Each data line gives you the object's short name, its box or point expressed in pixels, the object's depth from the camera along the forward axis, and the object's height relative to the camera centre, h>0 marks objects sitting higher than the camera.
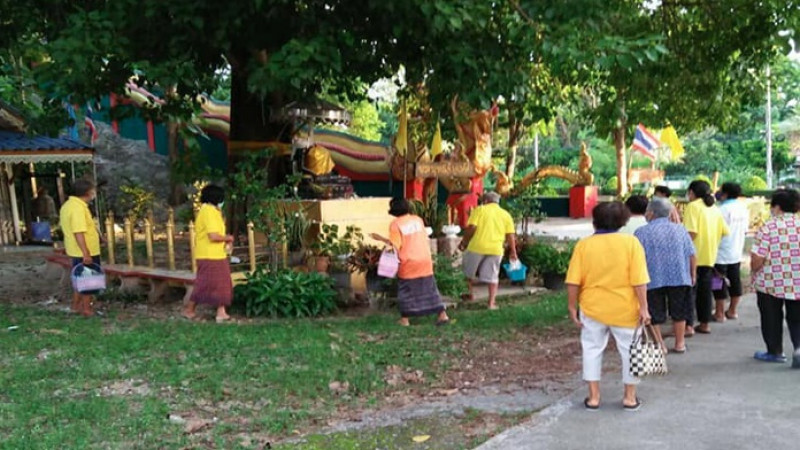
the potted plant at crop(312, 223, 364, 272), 8.94 -0.53
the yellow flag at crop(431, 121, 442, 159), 13.99 +1.12
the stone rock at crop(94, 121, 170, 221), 22.84 +1.50
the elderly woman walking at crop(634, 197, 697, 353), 5.92 -0.59
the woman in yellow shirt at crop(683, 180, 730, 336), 6.98 -0.41
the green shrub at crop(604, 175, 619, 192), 34.86 +0.50
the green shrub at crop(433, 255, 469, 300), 9.02 -1.02
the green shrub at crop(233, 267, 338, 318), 8.23 -1.03
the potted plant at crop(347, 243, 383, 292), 8.77 -0.74
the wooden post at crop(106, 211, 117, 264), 10.16 -0.31
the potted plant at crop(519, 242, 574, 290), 10.86 -1.01
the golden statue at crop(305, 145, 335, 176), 11.45 +0.71
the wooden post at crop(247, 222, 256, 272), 8.79 -0.47
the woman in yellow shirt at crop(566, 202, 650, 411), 4.59 -0.60
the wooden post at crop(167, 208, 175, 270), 9.25 -0.45
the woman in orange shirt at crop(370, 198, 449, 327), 7.46 -0.68
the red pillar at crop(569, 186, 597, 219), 27.88 -0.20
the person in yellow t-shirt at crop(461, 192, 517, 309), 8.65 -0.50
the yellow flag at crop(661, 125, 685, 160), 16.81 +1.23
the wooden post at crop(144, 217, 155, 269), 9.45 -0.37
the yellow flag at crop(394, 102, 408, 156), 13.28 +1.27
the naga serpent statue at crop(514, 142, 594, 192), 27.52 +0.86
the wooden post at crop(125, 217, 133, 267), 9.74 -0.34
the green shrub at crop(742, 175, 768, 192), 30.69 +0.17
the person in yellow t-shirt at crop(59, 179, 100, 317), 7.87 -0.14
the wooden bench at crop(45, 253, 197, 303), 8.97 -0.87
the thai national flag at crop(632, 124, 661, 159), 23.89 +1.73
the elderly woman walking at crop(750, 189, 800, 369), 5.68 -0.66
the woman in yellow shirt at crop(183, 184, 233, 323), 7.54 -0.52
